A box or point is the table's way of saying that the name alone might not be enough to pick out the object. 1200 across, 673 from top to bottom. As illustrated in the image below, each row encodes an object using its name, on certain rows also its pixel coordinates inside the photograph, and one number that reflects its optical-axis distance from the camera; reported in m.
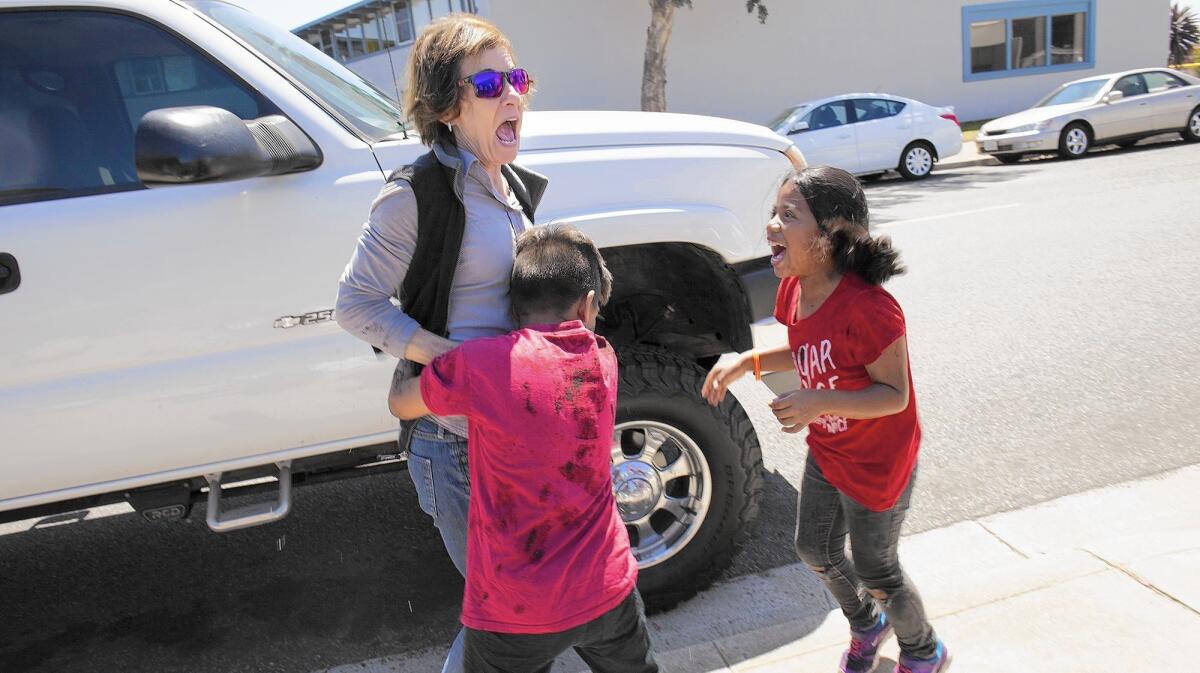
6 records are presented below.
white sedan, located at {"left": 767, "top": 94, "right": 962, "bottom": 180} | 15.23
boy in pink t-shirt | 1.87
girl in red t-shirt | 2.32
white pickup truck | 2.77
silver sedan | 16.03
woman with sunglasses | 2.10
